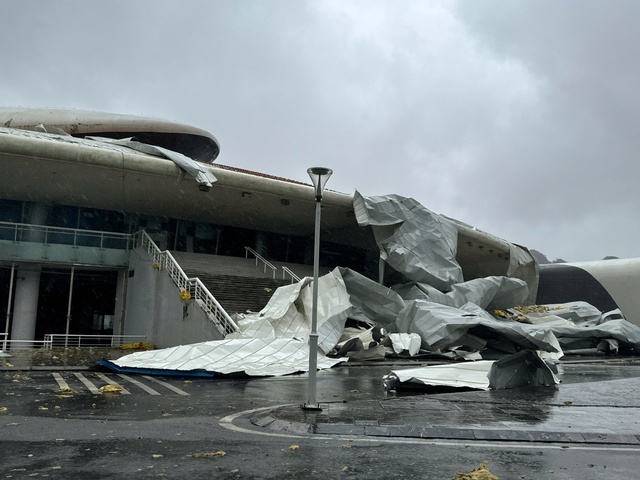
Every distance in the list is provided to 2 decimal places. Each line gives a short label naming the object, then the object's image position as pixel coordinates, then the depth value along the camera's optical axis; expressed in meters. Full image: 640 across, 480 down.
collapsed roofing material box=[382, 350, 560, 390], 10.84
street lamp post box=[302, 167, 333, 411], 9.00
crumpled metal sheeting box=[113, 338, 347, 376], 14.07
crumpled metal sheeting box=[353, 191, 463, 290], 26.20
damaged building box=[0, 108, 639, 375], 20.27
